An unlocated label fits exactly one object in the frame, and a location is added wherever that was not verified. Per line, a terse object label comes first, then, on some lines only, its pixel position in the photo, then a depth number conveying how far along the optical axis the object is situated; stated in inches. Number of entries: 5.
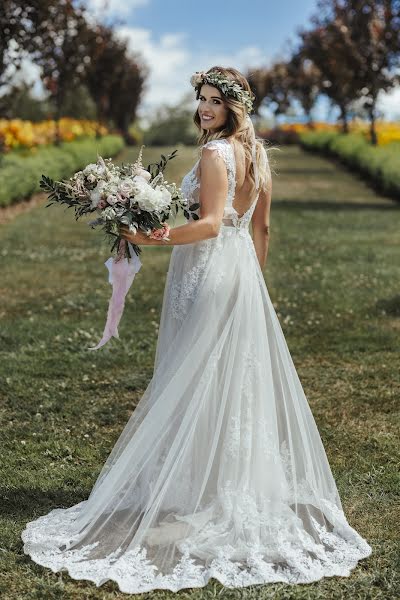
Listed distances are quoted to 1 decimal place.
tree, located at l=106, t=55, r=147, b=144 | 1502.2
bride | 154.7
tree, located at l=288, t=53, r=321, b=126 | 1914.4
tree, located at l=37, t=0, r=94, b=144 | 900.6
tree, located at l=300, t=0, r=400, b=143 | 987.9
